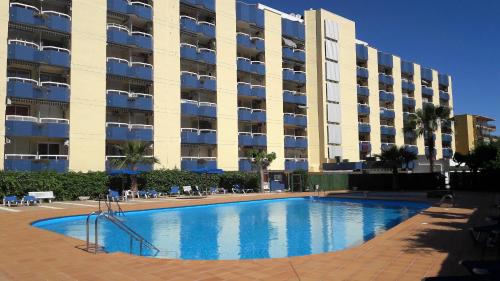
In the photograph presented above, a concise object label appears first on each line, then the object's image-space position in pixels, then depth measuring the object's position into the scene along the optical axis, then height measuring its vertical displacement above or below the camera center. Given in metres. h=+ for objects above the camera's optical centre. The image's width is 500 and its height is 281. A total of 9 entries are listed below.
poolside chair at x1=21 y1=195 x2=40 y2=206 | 24.23 -1.39
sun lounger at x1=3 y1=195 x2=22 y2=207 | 23.39 -1.37
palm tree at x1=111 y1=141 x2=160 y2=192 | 30.27 +1.17
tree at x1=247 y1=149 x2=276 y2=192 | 38.06 +1.22
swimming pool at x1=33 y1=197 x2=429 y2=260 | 12.99 -2.26
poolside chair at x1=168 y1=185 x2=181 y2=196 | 32.78 -1.27
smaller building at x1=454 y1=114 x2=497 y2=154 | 86.81 +7.90
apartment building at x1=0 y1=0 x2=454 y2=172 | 29.59 +7.95
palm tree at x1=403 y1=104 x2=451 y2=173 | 42.88 +5.19
